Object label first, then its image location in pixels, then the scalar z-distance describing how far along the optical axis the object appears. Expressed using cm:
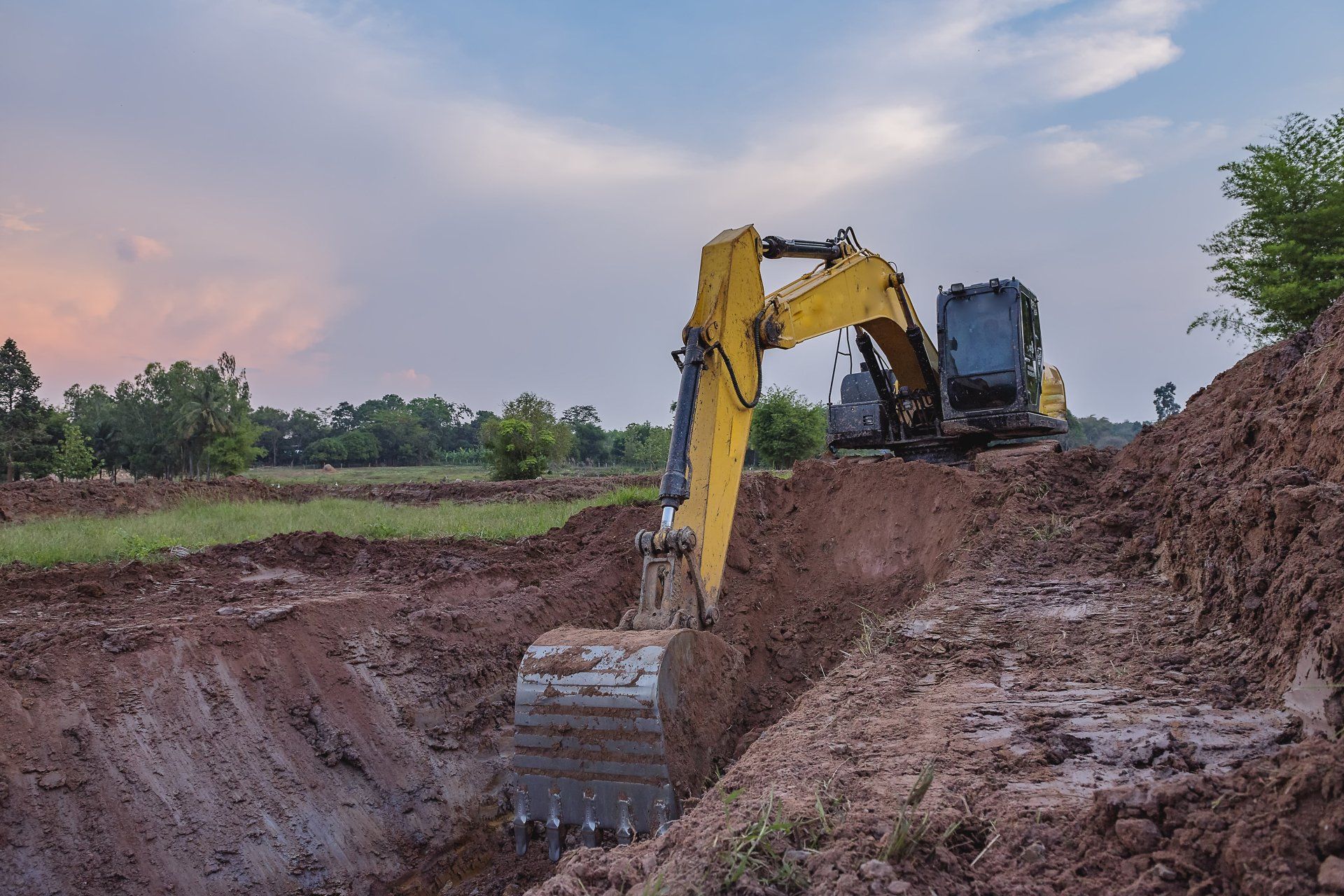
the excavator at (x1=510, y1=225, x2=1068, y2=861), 406
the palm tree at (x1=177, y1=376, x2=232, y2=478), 4806
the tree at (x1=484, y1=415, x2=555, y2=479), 3575
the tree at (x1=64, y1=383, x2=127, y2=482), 5356
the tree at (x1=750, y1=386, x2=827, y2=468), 3462
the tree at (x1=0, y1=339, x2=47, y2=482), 3728
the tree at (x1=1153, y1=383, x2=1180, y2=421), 5803
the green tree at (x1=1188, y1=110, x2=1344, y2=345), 1792
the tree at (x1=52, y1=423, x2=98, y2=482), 3812
